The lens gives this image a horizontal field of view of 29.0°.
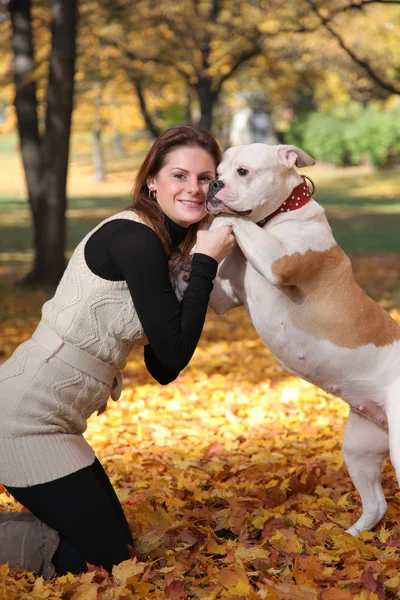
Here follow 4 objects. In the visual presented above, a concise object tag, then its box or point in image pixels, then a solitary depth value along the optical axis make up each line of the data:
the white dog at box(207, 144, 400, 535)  3.40
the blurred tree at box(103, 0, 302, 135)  16.23
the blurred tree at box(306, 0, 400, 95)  12.70
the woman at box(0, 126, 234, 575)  3.49
